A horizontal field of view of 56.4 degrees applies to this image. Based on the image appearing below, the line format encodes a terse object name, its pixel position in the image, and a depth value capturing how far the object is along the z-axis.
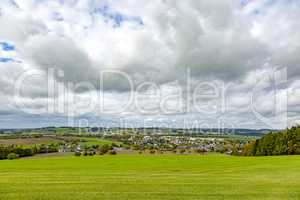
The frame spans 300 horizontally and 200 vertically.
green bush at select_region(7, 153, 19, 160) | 79.93
